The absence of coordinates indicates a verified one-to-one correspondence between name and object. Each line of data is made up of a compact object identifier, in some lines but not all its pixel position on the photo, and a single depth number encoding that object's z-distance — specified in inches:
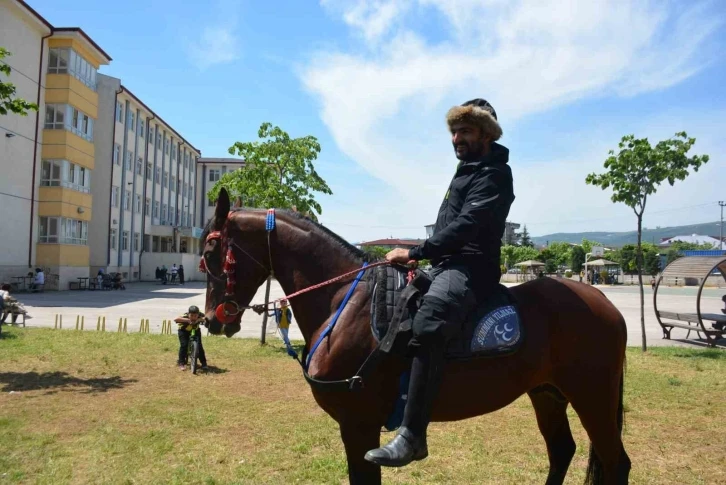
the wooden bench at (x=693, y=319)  551.8
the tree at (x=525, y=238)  4752.5
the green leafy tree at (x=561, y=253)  3063.5
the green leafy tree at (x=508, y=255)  2666.1
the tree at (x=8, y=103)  343.9
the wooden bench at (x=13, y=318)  567.4
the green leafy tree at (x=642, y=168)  474.6
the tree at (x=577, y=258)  2920.8
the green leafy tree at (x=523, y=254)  3009.1
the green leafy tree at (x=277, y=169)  495.2
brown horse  126.9
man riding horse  118.7
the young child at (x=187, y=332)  402.3
